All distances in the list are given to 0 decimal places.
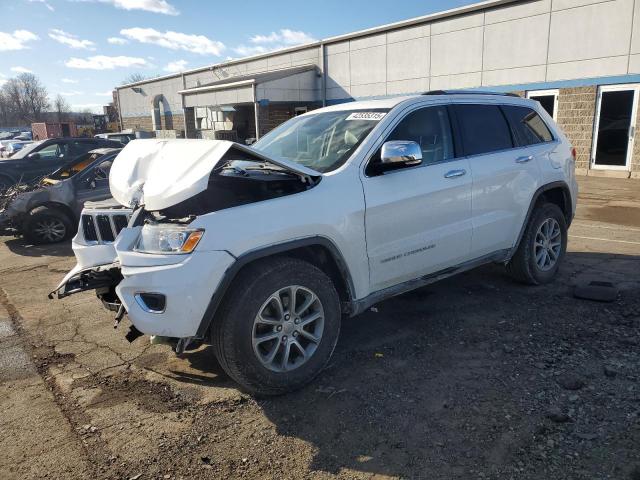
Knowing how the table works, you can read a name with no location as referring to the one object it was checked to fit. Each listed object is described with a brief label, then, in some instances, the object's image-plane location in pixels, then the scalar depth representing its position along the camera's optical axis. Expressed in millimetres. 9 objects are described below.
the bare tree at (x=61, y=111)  96000
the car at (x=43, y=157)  11531
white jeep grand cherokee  2955
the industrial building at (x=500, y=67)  14875
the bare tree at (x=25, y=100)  100438
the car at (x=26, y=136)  37800
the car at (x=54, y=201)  8195
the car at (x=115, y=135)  21219
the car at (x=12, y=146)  26172
